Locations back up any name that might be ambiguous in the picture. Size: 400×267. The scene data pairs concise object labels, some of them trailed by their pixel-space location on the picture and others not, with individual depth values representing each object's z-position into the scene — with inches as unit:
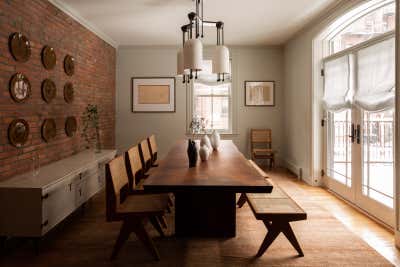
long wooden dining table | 90.7
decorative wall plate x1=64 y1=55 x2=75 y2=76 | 176.6
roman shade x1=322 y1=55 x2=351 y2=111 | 169.9
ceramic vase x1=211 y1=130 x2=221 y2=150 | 166.1
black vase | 117.4
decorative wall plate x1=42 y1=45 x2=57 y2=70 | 151.6
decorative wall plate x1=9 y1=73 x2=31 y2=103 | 128.2
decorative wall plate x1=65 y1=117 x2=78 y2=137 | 177.8
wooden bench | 104.1
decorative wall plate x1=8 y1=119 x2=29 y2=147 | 126.4
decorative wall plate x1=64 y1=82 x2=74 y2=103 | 175.9
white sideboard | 110.3
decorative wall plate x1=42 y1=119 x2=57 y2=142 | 151.6
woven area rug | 107.1
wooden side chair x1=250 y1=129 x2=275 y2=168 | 271.6
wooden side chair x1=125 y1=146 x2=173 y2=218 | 129.2
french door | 140.6
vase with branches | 196.2
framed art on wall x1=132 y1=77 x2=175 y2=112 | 283.3
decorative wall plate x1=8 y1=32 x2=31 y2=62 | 127.5
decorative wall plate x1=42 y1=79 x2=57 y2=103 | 151.6
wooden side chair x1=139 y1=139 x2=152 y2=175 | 160.9
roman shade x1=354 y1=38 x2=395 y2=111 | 130.9
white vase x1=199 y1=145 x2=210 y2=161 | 129.5
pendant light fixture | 113.7
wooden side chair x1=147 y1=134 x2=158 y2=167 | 192.3
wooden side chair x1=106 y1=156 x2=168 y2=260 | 104.0
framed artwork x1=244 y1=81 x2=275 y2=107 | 284.5
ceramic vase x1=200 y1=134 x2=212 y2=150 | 150.6
